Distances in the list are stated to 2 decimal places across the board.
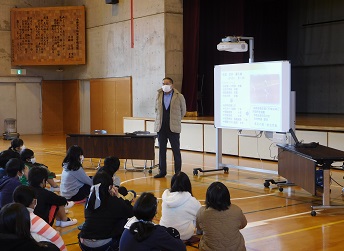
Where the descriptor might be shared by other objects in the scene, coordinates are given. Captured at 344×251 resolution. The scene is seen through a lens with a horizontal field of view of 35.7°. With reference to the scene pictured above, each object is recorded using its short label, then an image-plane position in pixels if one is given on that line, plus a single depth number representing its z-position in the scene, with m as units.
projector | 9.18
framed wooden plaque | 17.31
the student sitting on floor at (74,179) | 6.50
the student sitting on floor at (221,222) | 4.04
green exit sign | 17.80
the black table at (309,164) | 6.06
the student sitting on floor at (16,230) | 2.98
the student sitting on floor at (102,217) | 4.29
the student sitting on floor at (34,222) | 3.74
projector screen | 7.67
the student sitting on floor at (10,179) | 5.05
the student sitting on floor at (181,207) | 4.71
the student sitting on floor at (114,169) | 5.81
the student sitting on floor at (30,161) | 6.88
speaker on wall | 15.56
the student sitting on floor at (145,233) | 3.42
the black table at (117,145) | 9.26
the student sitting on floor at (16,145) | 7.63
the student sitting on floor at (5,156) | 6.18
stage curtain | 14.47
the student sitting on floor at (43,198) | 4.86
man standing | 8.76
